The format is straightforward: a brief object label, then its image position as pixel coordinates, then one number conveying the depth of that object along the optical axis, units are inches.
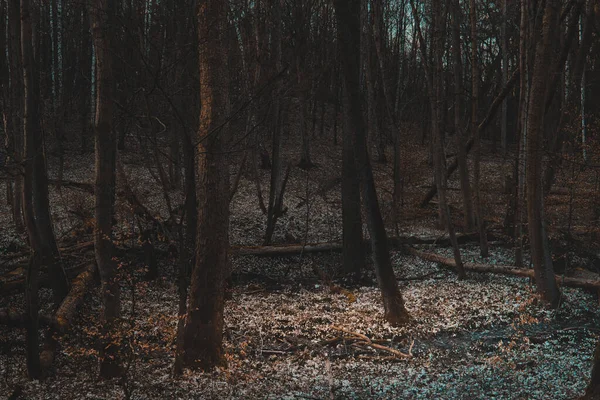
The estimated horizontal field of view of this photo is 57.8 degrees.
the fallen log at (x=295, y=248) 550.3
